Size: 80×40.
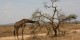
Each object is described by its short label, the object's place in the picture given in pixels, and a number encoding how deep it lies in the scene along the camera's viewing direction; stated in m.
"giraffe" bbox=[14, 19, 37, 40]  32.24
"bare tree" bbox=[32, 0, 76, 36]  35.63
